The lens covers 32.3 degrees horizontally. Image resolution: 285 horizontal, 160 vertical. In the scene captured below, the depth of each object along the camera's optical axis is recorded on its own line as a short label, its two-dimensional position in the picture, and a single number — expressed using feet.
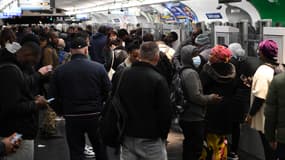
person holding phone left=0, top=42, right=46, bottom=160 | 12.80
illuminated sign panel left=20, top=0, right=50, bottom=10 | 58.03
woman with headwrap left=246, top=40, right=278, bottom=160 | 17.60
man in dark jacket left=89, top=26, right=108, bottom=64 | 30.50
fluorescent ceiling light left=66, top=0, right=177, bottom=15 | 88.20
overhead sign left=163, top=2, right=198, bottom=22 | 87.01
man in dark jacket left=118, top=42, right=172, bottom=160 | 13.52
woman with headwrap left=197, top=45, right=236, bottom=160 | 18.92
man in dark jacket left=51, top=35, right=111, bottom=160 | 16.97
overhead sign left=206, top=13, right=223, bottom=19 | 74.36
